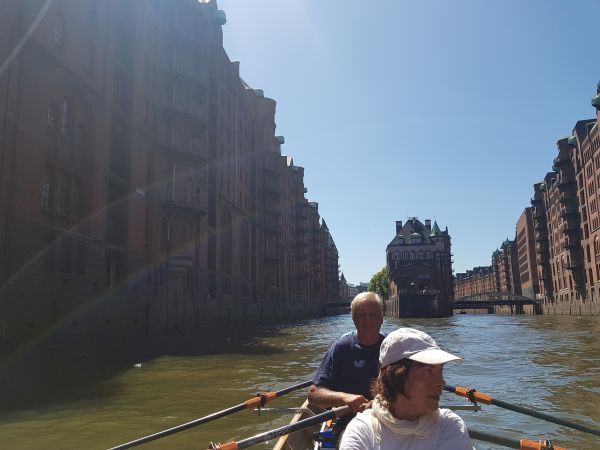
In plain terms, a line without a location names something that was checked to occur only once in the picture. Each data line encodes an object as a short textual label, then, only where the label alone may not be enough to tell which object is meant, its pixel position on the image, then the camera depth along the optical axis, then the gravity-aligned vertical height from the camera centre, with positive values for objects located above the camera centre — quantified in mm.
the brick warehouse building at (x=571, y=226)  71125 +11753
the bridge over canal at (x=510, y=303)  110062 -1232
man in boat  5523 -643
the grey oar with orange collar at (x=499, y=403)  6098 -1368
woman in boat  2881 -625
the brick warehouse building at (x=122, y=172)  25000 +9506
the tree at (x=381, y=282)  174750 +6435
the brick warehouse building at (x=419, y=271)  105438 +6776
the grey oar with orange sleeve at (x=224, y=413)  5905 -1399
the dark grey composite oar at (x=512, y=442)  4320 -1353
